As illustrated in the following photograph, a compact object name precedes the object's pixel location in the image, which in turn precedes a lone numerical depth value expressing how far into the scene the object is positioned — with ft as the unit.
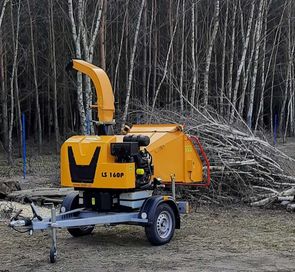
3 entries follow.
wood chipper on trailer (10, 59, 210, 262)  25.05
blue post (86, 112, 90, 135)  50.04
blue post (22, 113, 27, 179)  56.03
